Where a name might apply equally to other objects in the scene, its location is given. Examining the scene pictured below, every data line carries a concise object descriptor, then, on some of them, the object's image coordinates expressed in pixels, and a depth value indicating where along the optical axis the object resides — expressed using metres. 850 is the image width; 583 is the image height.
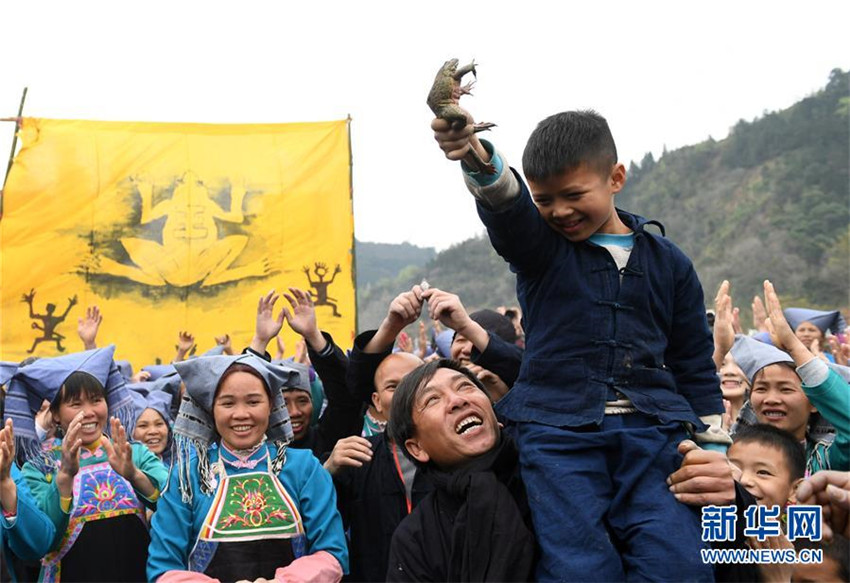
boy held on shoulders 2.26
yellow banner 9.09
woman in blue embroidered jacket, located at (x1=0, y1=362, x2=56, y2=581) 3.55
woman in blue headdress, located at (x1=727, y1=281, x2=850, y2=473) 3.27
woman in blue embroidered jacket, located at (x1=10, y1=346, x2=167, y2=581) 3.88
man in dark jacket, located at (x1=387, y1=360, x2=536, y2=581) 2.43
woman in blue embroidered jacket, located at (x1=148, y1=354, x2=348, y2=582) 3.19
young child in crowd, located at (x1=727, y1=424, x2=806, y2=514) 3.32
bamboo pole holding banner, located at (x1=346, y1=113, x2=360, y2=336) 8.87
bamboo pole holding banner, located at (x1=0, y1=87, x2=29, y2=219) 9.32
